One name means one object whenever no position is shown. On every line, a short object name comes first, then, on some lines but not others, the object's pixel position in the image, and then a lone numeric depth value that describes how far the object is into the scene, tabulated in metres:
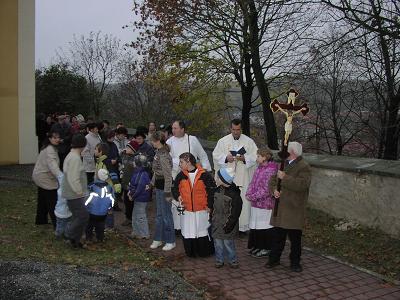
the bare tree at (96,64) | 30.28
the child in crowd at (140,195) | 7.63
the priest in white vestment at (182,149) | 7.96
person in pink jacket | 6.87
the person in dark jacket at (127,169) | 8.48
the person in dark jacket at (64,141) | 11.46
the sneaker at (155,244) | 7.42
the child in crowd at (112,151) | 9.04
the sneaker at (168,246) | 7.33
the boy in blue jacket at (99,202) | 7.34
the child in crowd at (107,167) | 7.70
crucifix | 6.49
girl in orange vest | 6.78
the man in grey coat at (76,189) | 6.97
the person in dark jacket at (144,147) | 8.01
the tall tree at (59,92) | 23.44
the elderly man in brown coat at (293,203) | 6.21
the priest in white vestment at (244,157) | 8.02
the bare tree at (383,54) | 8.80
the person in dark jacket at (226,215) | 6.40
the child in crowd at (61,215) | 7.48
